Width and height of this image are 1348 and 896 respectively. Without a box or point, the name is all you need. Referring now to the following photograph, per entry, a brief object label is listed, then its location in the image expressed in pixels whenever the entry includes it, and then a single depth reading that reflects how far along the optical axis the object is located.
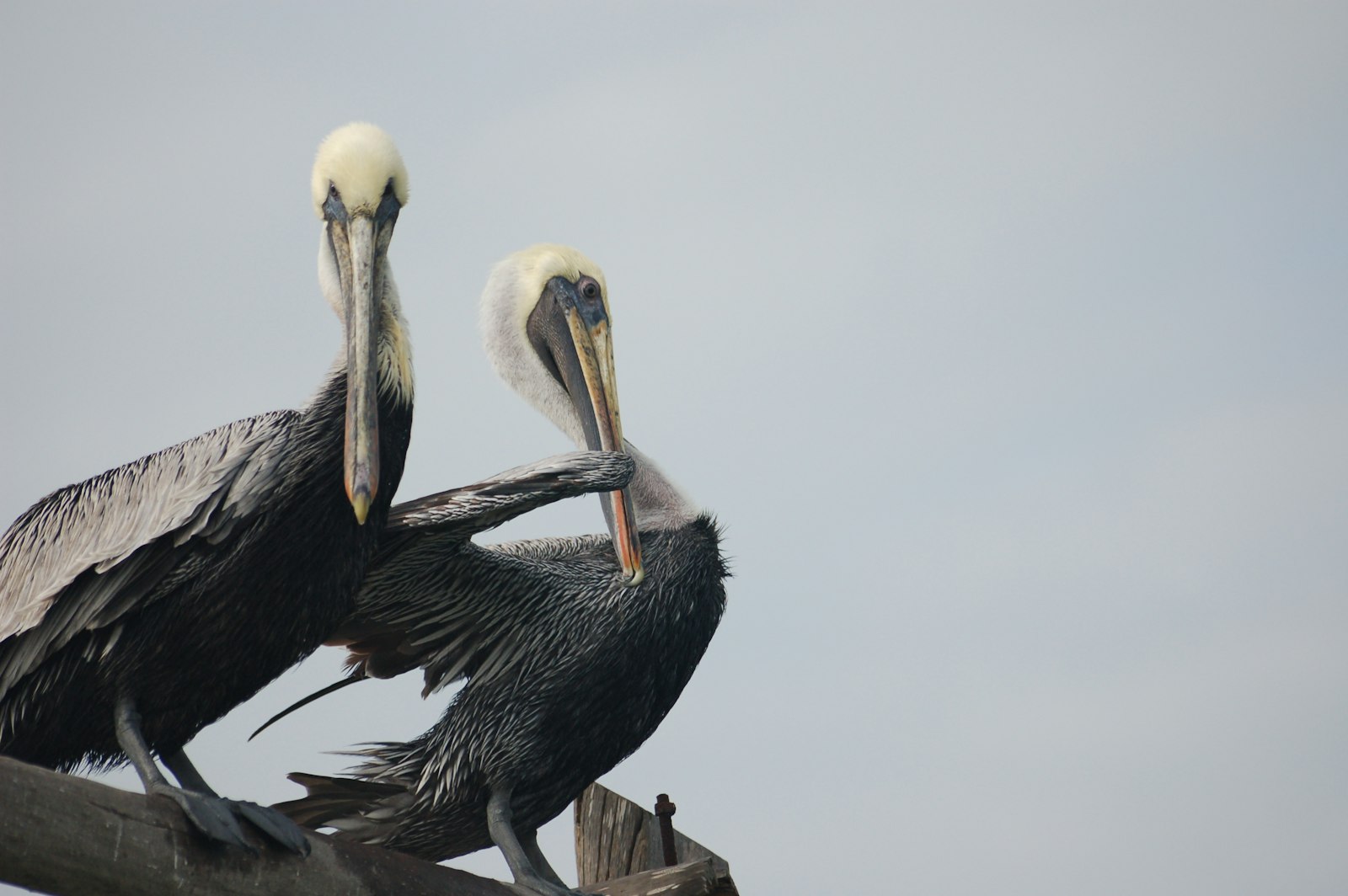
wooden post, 11.12
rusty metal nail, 10.98
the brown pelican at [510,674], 11.01
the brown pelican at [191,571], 8.52
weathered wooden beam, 6.42
